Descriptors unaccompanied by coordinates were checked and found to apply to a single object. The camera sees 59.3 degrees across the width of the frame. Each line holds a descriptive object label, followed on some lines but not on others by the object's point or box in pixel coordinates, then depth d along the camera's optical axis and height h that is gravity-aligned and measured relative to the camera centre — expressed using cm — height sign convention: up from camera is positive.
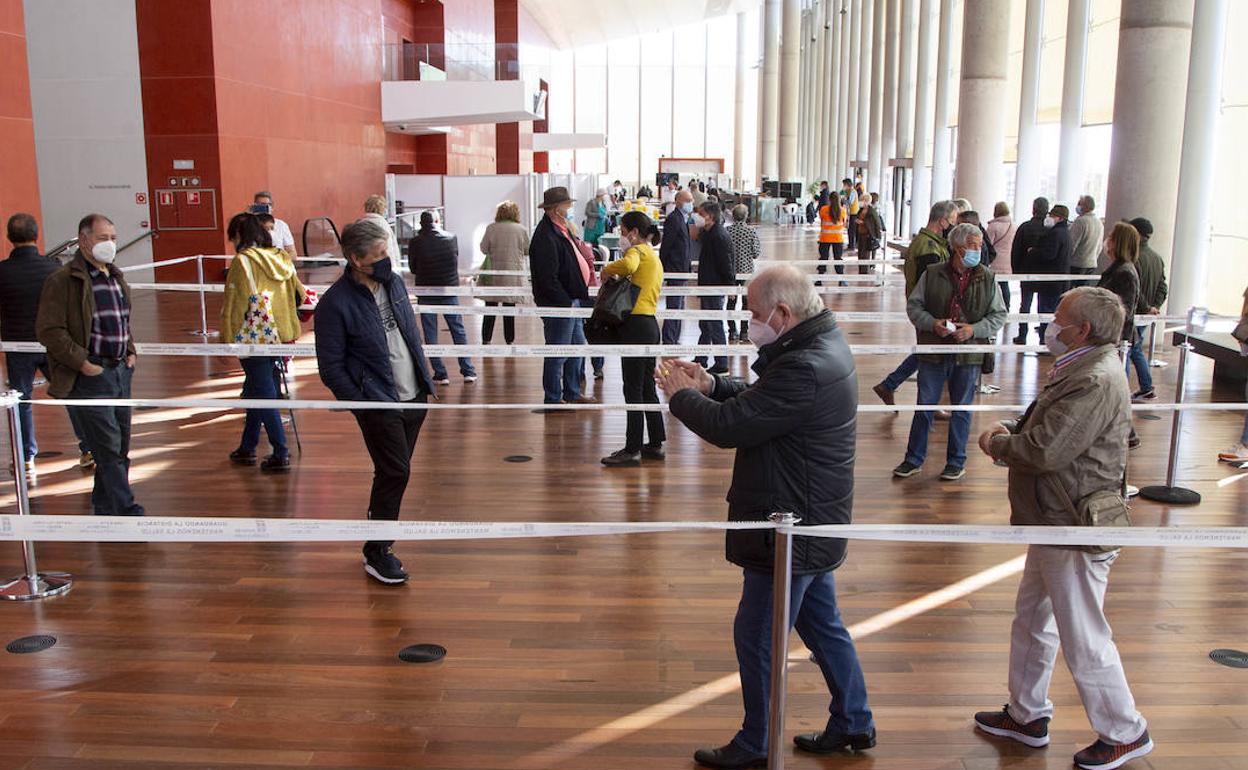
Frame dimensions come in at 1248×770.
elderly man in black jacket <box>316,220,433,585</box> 477 -68
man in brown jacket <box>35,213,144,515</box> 546 -72
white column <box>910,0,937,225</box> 2691 +240
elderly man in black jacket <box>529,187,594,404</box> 805 -53
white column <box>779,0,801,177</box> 4793 +590
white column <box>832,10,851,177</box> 3997 +378
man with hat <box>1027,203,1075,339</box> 1169 -49
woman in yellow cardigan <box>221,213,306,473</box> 686 -71
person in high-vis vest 1873 -38
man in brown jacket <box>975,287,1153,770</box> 332 -84
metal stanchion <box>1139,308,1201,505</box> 642 -167
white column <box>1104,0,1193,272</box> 1202 +107
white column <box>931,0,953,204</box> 2498 +224
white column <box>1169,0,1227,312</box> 1248 +76
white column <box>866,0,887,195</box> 3306 +290
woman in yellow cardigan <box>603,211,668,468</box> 695 -77
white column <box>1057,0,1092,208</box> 1844 +175
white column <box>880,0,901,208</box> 3052 +355
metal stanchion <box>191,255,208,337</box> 1229 -144
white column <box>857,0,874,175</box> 3575 +402
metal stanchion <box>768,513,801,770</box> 308 -115
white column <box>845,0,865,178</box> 3766 +465
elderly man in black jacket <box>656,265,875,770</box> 313 -70
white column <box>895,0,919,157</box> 2920 +352
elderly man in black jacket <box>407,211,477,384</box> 991 -51
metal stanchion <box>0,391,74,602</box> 475 -168
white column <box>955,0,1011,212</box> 1958 +186
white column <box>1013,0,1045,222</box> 2064 +169
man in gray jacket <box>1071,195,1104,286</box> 1157 -32
